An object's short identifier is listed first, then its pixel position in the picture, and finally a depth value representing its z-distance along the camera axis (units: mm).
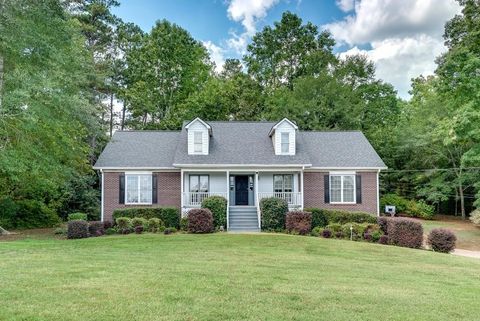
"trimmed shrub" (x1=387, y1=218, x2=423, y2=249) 14672
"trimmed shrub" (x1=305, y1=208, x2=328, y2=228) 18703
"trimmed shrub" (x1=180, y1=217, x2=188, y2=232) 17997
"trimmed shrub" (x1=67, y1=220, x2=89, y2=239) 15422
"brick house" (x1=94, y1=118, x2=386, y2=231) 20031
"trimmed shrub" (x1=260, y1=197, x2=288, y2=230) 18000
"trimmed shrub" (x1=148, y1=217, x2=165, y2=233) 17094
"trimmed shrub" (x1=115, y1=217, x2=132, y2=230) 16870
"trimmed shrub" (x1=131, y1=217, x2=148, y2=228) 17000
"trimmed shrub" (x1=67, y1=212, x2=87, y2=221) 19812
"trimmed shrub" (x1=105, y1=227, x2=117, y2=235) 16770
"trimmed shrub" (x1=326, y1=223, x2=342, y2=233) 16859
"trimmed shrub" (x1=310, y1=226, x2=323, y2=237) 16847
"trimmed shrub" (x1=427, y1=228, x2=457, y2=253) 14023
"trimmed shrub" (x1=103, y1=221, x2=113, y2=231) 17227
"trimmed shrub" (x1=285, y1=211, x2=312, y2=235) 17109
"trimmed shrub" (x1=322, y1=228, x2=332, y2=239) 16438
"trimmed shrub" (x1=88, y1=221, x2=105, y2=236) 16328
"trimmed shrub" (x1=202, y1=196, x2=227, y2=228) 18053
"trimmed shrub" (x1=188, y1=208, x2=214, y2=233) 16594
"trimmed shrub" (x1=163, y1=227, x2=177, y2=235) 16519
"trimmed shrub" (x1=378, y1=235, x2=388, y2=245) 15320
